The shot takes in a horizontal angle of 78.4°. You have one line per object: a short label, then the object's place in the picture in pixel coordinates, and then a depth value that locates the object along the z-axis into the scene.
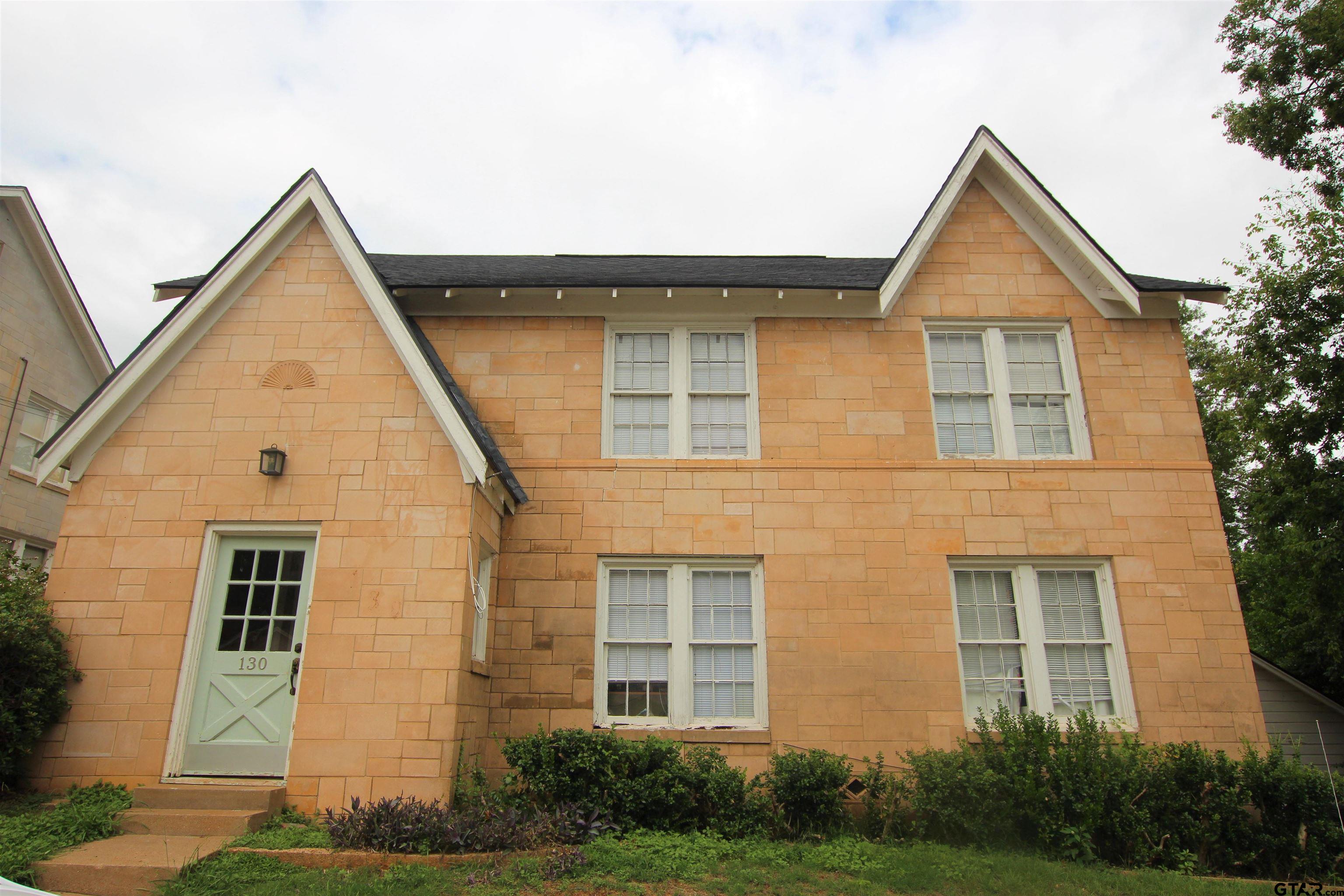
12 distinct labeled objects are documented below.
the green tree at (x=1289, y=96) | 14.62
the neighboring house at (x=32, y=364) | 14.16
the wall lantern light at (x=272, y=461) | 8.34
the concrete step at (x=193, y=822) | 6.87
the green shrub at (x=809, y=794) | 7.89
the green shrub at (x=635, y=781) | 7.54
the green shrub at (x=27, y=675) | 7.15
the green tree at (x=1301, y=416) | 14.33
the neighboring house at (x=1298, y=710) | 14.79
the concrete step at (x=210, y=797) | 7.18
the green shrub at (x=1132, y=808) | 7.64
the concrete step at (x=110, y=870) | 5.89
